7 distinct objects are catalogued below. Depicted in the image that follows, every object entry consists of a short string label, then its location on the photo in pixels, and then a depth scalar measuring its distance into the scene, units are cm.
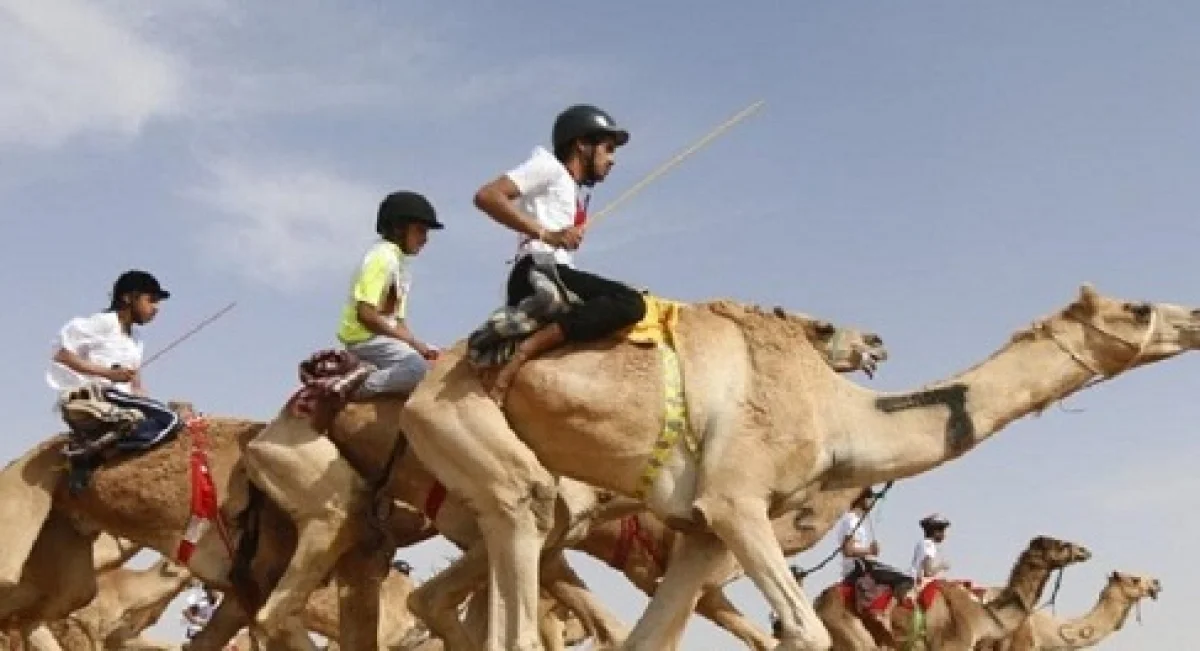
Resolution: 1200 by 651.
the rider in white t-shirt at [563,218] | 836
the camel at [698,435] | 810
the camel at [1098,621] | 2275
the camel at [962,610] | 1720
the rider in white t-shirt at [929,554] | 2038
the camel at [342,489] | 977
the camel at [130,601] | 1991
